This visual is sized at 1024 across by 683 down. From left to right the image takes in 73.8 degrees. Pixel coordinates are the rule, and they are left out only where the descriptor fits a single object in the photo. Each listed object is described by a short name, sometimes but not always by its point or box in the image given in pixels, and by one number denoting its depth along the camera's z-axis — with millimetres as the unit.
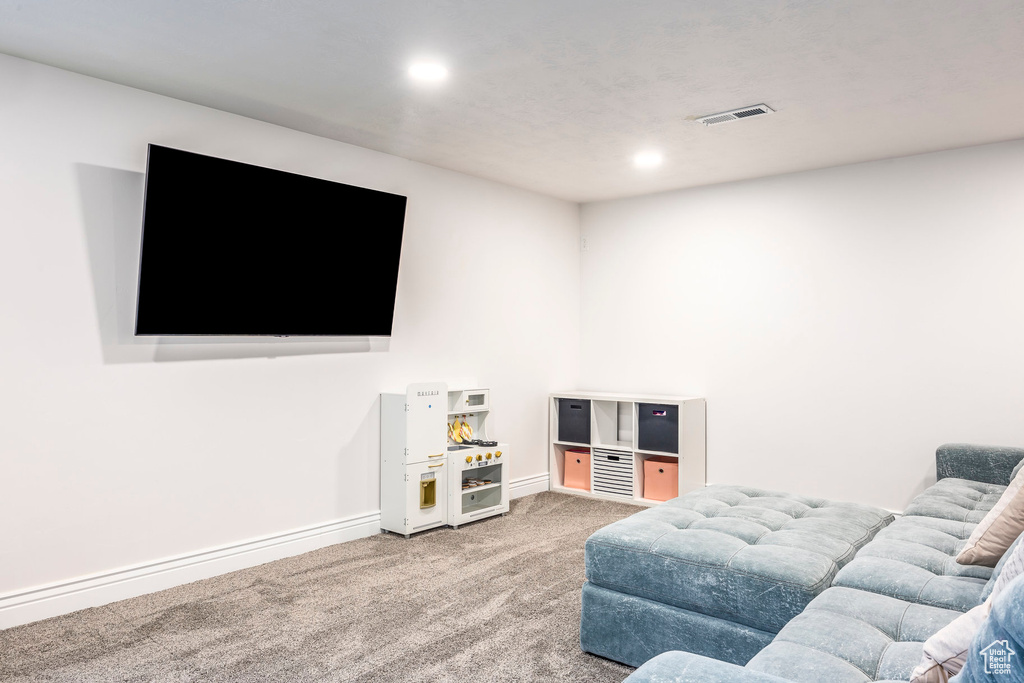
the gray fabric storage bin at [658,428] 5203
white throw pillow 1256
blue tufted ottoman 2309
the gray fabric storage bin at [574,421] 5742
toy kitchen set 4383
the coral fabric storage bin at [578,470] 5738
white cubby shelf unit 5223
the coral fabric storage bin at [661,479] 5242
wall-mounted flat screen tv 3365
